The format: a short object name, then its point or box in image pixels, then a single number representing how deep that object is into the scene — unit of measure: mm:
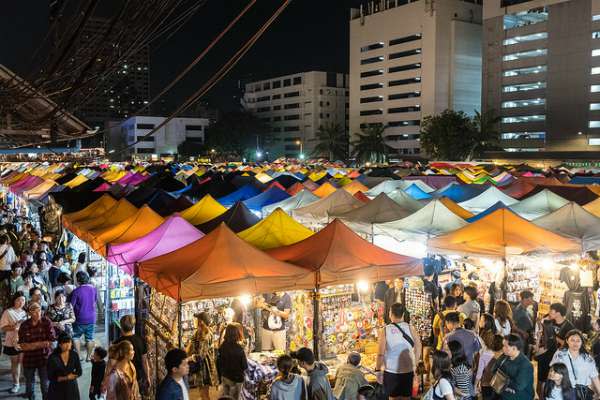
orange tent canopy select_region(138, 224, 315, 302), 7216
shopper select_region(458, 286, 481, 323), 8547
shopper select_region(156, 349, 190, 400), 5219
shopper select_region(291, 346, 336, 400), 5551
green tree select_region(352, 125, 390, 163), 86312
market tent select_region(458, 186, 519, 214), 14912
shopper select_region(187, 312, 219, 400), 7430
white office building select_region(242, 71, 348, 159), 108938
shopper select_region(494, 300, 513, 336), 7707
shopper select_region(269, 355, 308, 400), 5453
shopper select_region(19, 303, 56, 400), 7340
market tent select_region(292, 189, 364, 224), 14070
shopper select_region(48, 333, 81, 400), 6246
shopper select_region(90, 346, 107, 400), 6770
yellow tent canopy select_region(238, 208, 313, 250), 9859
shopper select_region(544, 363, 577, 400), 5465
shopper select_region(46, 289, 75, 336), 8500
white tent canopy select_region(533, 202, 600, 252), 9945
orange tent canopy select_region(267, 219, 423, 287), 8109
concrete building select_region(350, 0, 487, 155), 91500
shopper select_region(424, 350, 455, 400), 5309
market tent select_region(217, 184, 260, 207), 17297
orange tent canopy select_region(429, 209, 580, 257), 9562
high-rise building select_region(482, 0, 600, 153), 71438
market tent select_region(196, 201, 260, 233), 11180
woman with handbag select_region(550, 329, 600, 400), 5832
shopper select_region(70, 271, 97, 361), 9133
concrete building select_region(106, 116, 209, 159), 98062
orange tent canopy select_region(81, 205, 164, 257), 10579
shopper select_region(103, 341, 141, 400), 5625
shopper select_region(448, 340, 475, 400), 6020
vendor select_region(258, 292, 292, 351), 8875
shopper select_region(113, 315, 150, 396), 6938
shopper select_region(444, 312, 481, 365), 6887
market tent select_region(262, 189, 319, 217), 15434
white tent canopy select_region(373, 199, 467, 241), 11062
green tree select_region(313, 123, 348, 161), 94750
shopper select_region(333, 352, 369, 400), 5957
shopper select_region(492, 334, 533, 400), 5777
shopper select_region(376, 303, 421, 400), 6852
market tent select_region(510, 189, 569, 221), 13336
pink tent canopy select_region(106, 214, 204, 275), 9188
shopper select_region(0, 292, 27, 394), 7793
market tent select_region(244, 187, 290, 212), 15898
